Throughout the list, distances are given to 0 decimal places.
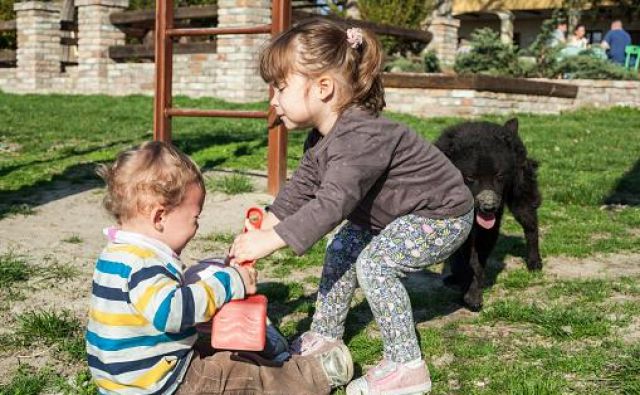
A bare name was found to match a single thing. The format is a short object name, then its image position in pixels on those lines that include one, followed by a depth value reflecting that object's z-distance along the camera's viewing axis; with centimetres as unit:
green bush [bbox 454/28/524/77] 1619
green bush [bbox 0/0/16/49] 2672
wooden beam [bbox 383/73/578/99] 1330
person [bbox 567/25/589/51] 1978
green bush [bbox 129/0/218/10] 2301
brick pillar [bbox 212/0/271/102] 1602
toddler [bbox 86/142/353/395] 248
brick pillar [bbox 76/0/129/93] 1972
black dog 413
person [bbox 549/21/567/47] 1795
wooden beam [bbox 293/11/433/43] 1673
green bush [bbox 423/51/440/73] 1616
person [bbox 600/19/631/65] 2103
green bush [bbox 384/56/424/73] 1658
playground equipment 678
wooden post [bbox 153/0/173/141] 744
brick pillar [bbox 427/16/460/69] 2067
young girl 274
